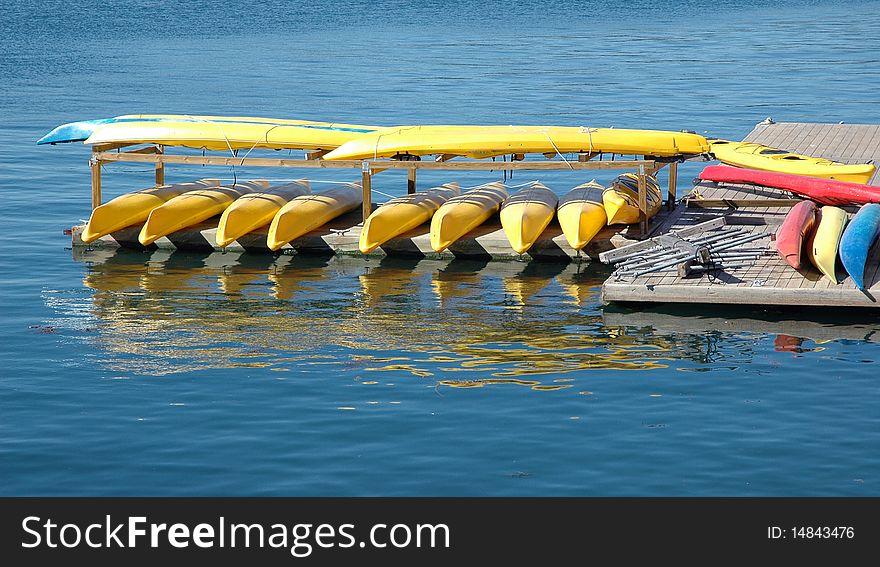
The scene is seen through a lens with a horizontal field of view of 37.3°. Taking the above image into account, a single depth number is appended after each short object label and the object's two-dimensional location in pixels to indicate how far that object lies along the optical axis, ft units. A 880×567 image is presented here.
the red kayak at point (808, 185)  61.05
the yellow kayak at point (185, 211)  64.95
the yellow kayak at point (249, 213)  63.98
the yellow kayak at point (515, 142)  63.87
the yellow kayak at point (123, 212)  66.23
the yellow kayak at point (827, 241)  52.75
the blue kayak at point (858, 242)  52.15
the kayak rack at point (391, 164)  62.34
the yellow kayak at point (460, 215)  61.67
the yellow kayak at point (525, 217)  60.70
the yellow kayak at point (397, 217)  62.49
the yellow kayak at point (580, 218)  60.23
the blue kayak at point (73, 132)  71.72
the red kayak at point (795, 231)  53.98
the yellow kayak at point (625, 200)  61.26
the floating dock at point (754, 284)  51.80
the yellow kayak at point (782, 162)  65.51
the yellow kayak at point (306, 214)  63.72
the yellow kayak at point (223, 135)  68.54
